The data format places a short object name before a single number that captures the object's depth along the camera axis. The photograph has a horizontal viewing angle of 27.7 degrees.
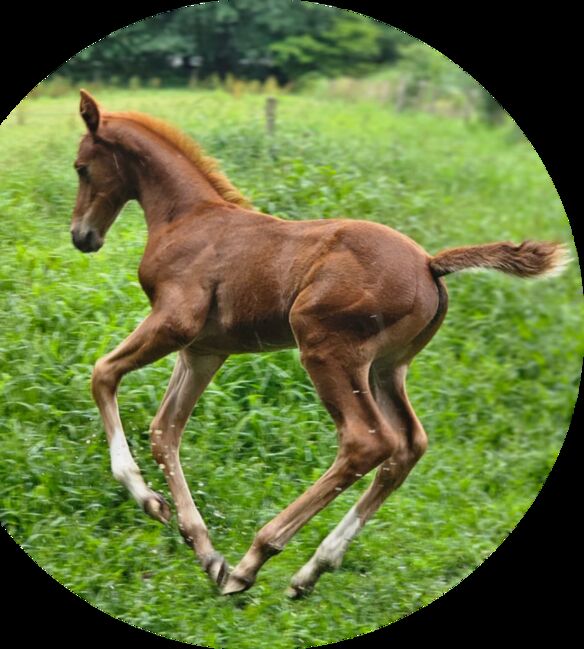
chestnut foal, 6.15
